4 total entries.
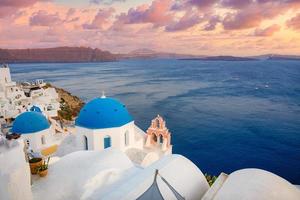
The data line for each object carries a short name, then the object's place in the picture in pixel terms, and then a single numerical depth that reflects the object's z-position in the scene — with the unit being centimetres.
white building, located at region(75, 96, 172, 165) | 1694
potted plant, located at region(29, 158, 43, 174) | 1008
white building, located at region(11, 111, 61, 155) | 2033
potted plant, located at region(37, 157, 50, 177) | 1014
